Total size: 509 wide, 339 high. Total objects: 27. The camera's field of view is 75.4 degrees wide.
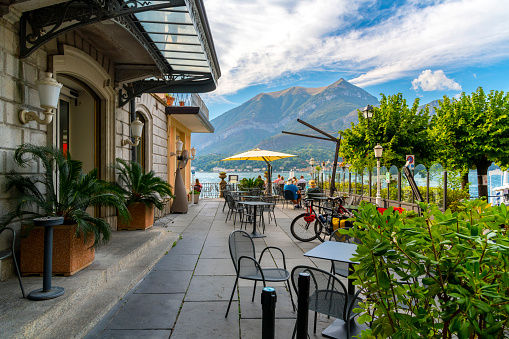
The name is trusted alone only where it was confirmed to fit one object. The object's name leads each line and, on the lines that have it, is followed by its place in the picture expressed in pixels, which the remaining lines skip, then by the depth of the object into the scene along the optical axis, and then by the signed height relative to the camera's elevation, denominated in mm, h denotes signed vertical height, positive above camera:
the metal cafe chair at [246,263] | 3615 -958
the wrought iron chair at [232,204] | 10066 -866
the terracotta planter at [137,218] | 7289 -879
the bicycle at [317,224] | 7270 -1067
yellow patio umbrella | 16047 +1103
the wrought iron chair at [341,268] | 3770 -1100
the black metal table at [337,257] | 3227 -824
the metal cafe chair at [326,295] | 2754 -1027
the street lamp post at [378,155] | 12191 +798
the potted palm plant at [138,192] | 7270 -311
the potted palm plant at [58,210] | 3891 -388
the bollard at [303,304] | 2262 -884
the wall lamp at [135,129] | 7844 +1179
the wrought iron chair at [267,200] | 9758 -805
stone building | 3975 +1950
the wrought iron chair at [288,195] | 12805 -702
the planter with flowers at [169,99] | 12415 +3022
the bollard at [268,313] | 2131 -880
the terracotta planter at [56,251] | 3900 -860
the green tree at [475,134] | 17859 +2378
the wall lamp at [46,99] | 3910 +964
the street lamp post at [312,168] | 23922 +653
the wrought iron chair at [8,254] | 3236 -743
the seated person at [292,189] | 12758 -467
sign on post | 11867 +557
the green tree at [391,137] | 18734 +2246
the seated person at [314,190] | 13475 -551
